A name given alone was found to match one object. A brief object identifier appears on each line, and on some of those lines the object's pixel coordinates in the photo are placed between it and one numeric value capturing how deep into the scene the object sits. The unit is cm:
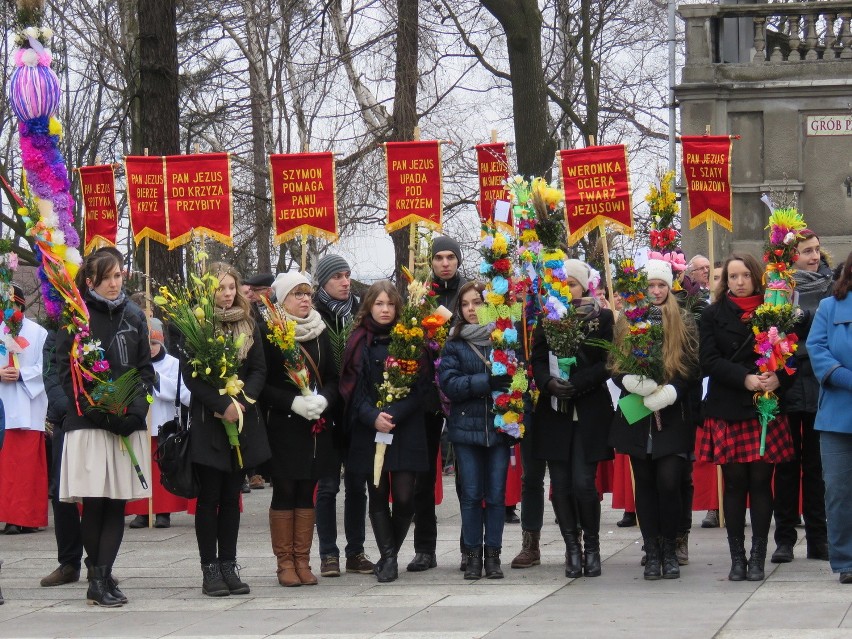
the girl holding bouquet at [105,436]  1504
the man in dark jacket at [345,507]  1655
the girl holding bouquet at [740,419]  1522
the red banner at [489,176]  2238
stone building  3424
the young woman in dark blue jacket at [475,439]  1584
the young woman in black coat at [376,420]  1599
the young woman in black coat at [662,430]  1540
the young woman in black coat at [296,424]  1580
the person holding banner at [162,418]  2193
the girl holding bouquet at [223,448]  1527
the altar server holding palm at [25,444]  2105
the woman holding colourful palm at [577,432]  1575
